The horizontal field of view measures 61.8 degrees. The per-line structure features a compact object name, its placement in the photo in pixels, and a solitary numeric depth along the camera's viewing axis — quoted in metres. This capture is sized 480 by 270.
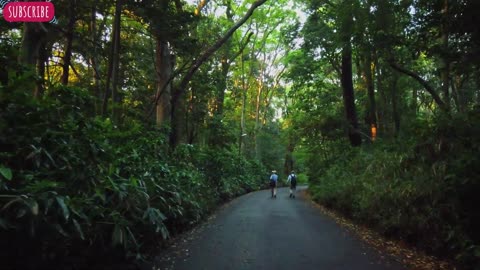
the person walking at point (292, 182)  24.34
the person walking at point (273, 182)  23.73
